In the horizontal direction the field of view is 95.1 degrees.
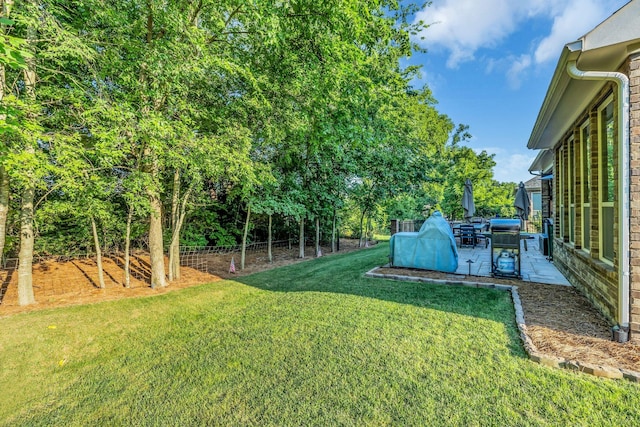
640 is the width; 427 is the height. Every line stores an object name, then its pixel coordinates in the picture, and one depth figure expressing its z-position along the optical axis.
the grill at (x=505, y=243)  5.85
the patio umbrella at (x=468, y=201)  11.40
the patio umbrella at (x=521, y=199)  11.73
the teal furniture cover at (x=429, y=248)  6.84
